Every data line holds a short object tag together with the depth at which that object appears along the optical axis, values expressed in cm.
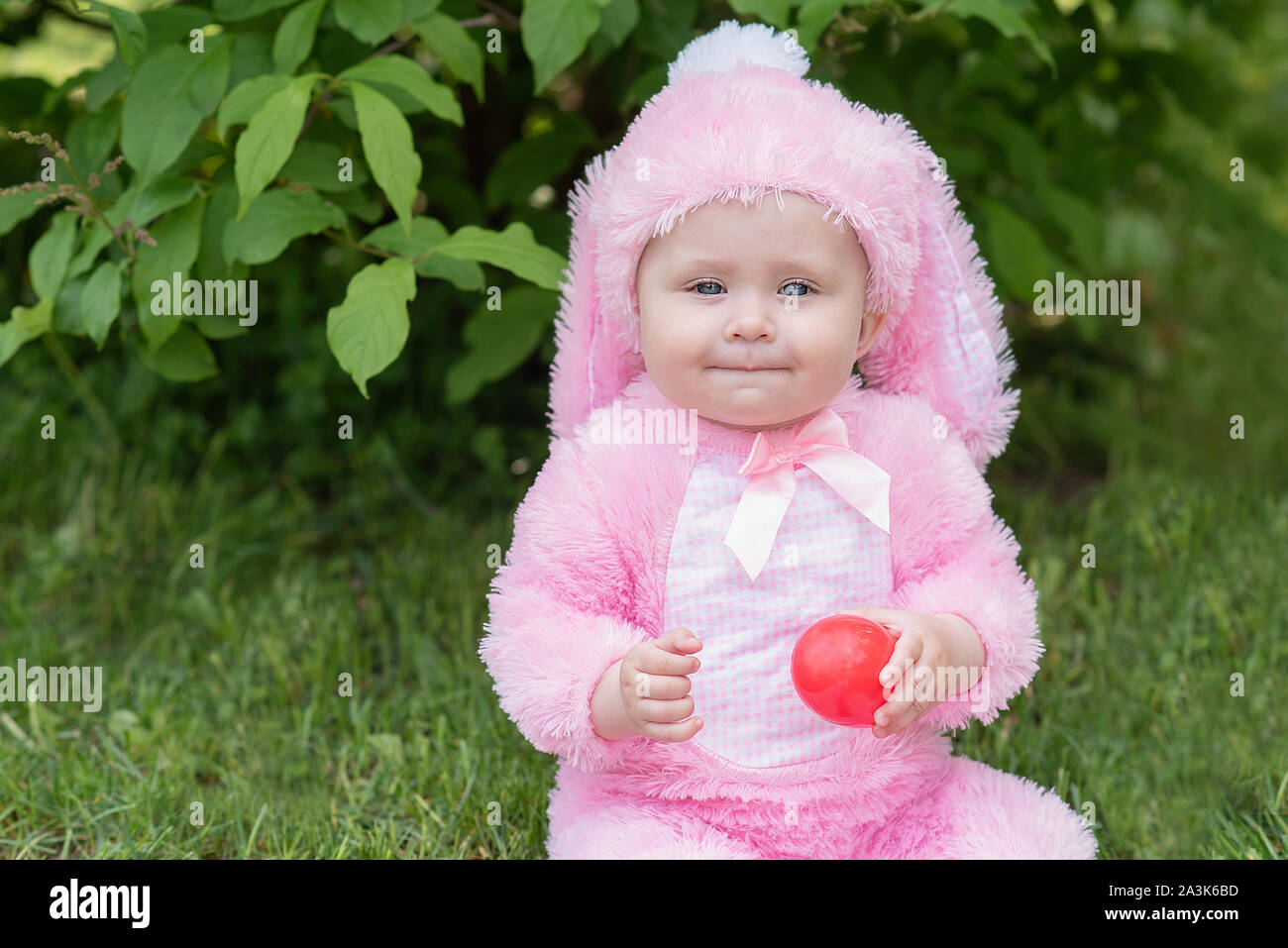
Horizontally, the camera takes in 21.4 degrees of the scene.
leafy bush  182
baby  171
